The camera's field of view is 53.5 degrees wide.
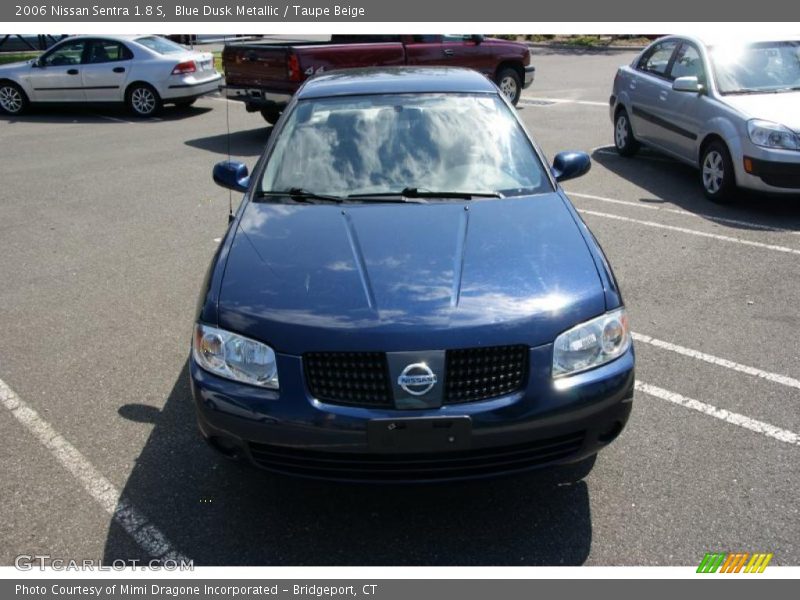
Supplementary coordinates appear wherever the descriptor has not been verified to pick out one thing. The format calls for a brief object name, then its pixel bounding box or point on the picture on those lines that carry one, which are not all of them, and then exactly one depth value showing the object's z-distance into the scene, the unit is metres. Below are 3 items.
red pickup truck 11.52
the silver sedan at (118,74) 14.29
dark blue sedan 2.93
